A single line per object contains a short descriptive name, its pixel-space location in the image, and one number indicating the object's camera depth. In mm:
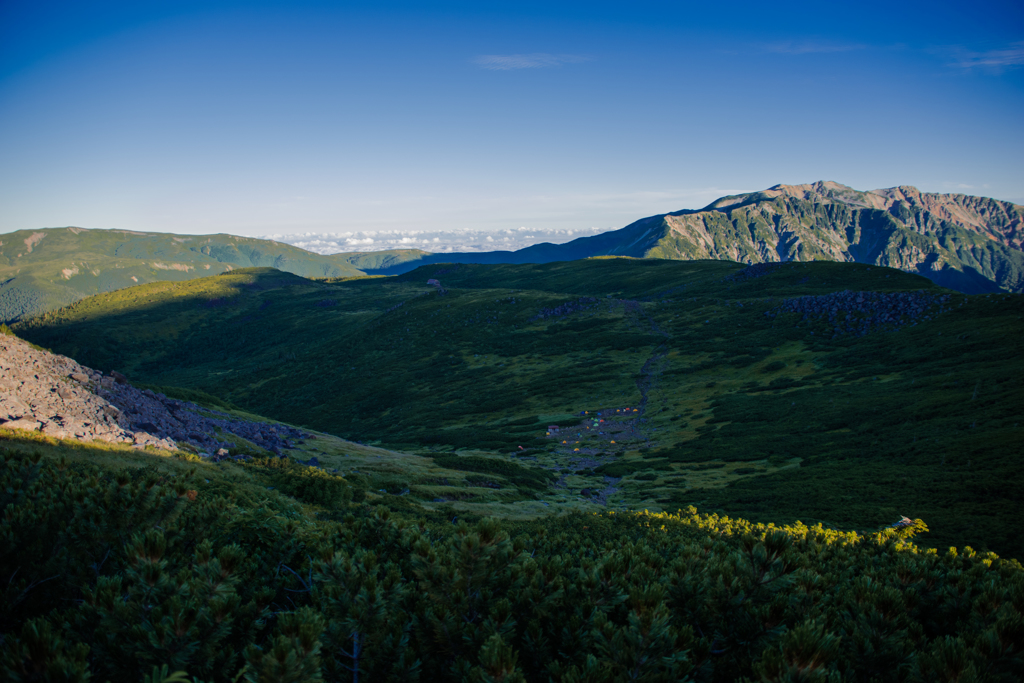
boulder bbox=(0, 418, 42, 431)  23770
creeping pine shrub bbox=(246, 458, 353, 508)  25016
